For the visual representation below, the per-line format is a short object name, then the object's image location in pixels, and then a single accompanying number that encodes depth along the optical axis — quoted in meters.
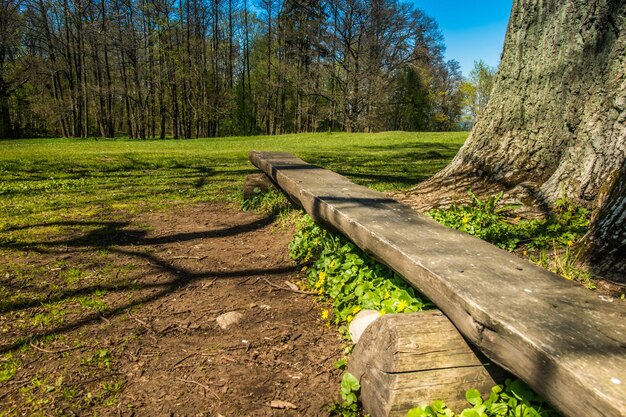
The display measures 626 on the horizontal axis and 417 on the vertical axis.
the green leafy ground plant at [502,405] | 1.47
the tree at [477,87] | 45.59
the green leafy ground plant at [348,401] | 1.81
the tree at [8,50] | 23.17
